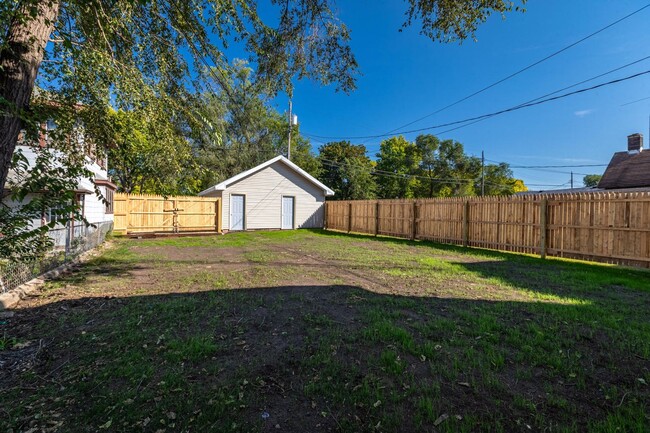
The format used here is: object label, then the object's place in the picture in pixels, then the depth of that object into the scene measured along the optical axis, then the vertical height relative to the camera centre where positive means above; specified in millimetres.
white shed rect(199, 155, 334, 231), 17328 +1223
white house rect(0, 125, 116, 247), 4828 +406
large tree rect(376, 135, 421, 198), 35281 +5800
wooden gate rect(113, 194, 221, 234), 14250 +131
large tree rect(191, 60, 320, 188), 23053 +6674
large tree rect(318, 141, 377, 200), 30828 +4989
